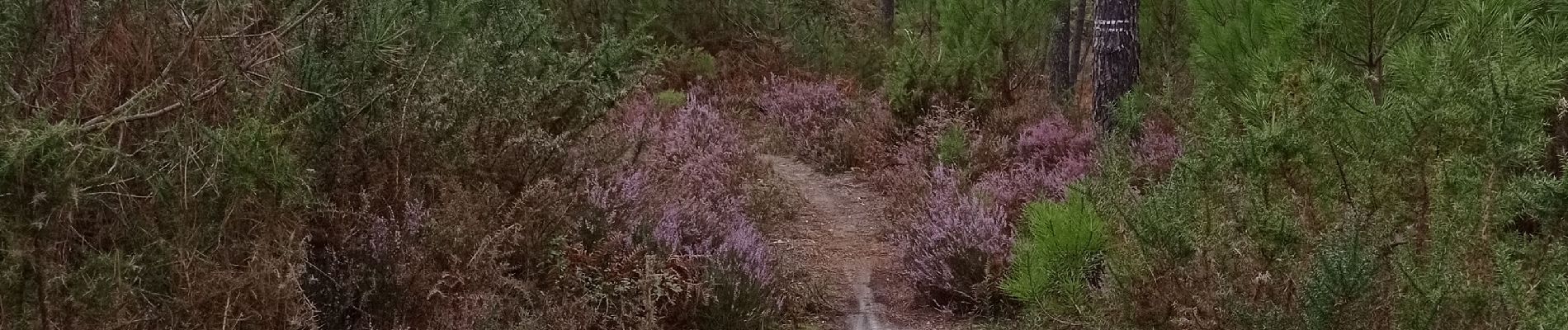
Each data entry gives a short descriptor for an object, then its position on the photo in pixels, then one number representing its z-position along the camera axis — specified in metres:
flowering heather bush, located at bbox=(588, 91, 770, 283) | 4.99
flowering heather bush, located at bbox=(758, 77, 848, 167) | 9.59
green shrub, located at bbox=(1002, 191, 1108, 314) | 4.22
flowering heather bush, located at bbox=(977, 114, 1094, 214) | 6.55
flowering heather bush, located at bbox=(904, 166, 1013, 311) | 5.24
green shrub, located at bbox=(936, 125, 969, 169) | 8.10
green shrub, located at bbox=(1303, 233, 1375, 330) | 2.94
